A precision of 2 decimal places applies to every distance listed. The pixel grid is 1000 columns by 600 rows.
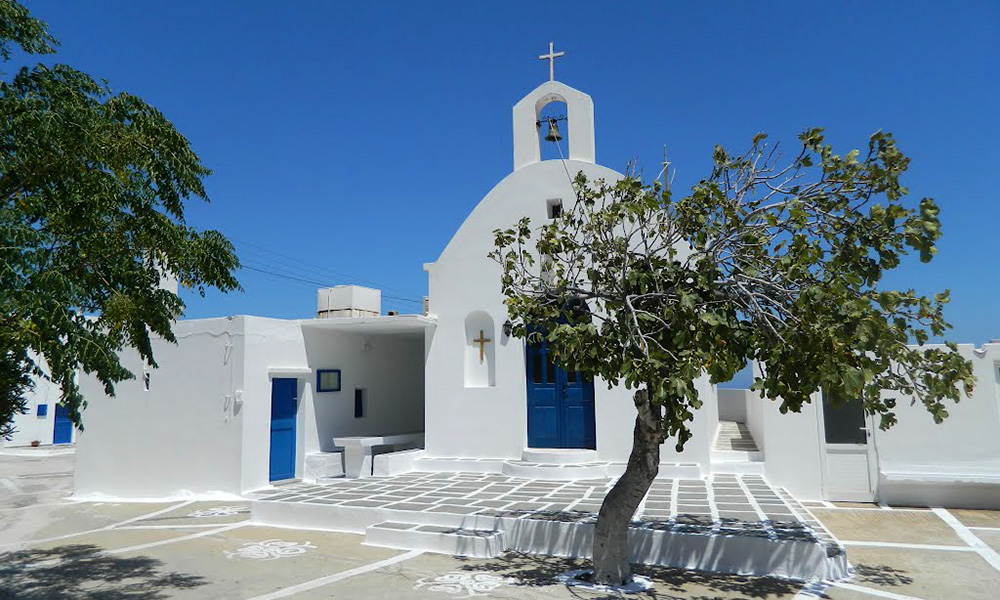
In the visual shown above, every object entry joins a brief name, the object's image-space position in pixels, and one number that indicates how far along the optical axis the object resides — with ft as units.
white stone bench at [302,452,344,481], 44.11
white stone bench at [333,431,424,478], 41.86
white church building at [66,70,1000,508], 36.99
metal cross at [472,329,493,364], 43.19
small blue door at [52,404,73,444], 88.69
